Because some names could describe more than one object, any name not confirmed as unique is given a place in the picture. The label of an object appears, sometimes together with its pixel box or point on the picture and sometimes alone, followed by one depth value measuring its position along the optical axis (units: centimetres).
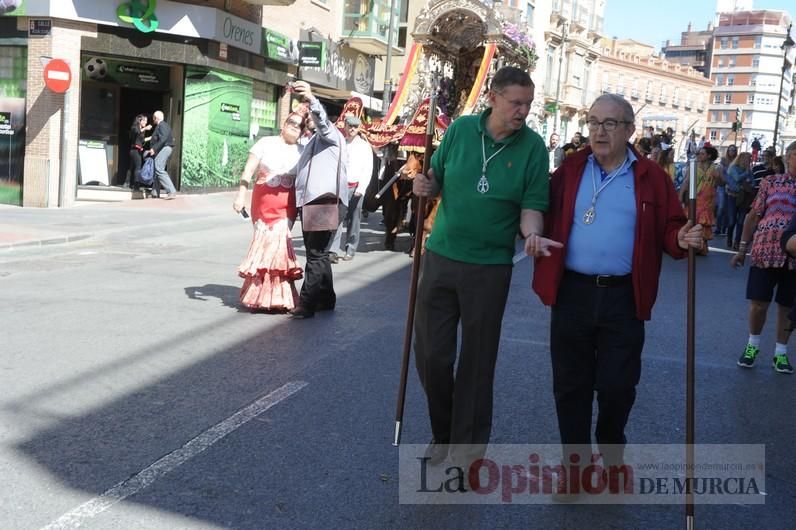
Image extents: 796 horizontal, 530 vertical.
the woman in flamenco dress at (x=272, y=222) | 827
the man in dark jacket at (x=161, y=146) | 2025
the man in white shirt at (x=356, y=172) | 1234
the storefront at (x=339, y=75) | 2875
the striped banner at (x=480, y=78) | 1561
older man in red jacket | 415
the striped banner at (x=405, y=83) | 1518
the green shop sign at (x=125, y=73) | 2062
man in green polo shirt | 425
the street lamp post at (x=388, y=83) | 2542
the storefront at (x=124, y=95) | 1808
